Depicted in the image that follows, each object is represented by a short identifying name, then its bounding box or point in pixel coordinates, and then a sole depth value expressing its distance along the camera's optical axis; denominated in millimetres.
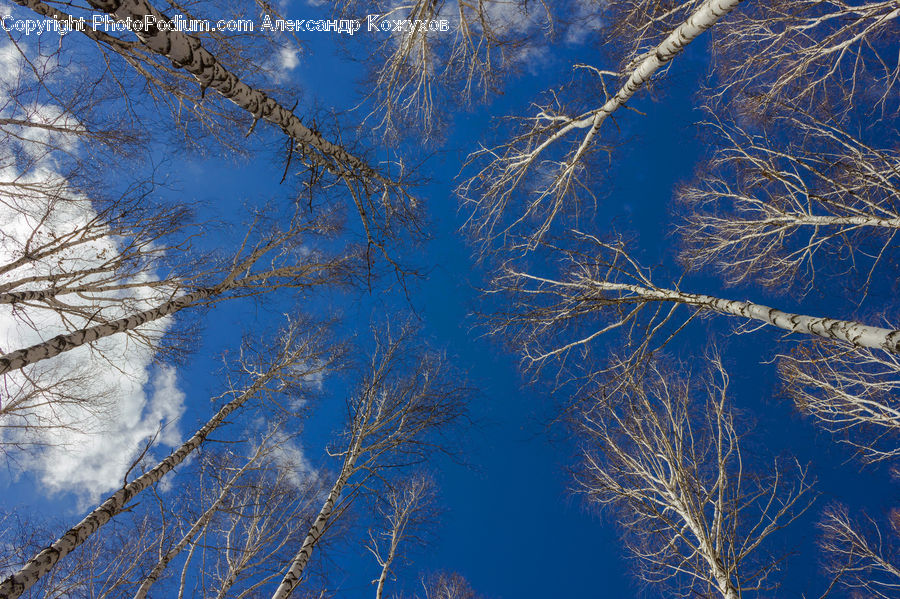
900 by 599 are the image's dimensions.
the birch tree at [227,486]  5077
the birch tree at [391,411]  5723
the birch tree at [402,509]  7398
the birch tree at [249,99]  2131
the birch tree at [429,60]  4906
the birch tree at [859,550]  6695
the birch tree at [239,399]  3561
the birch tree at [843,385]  5676
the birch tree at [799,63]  5594
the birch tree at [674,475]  4797
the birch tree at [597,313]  3082
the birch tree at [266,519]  6898
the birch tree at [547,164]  4707
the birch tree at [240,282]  3854
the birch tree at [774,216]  5586
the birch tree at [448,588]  8482
